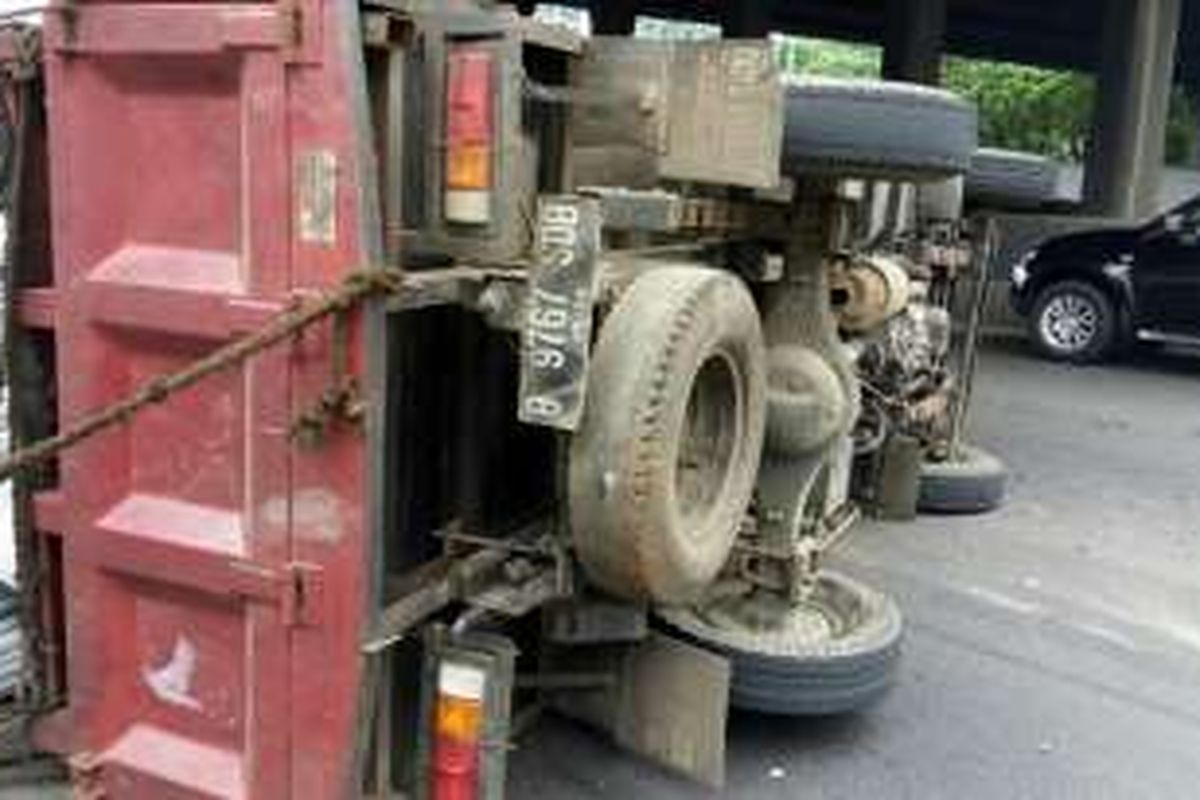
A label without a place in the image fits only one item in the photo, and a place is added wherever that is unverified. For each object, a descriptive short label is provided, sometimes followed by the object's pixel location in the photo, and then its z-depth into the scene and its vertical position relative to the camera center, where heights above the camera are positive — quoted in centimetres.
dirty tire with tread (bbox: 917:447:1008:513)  720 -150
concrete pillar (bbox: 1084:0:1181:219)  1688 +17
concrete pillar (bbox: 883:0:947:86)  1980 +95
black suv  1323 -121
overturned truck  293 -49
